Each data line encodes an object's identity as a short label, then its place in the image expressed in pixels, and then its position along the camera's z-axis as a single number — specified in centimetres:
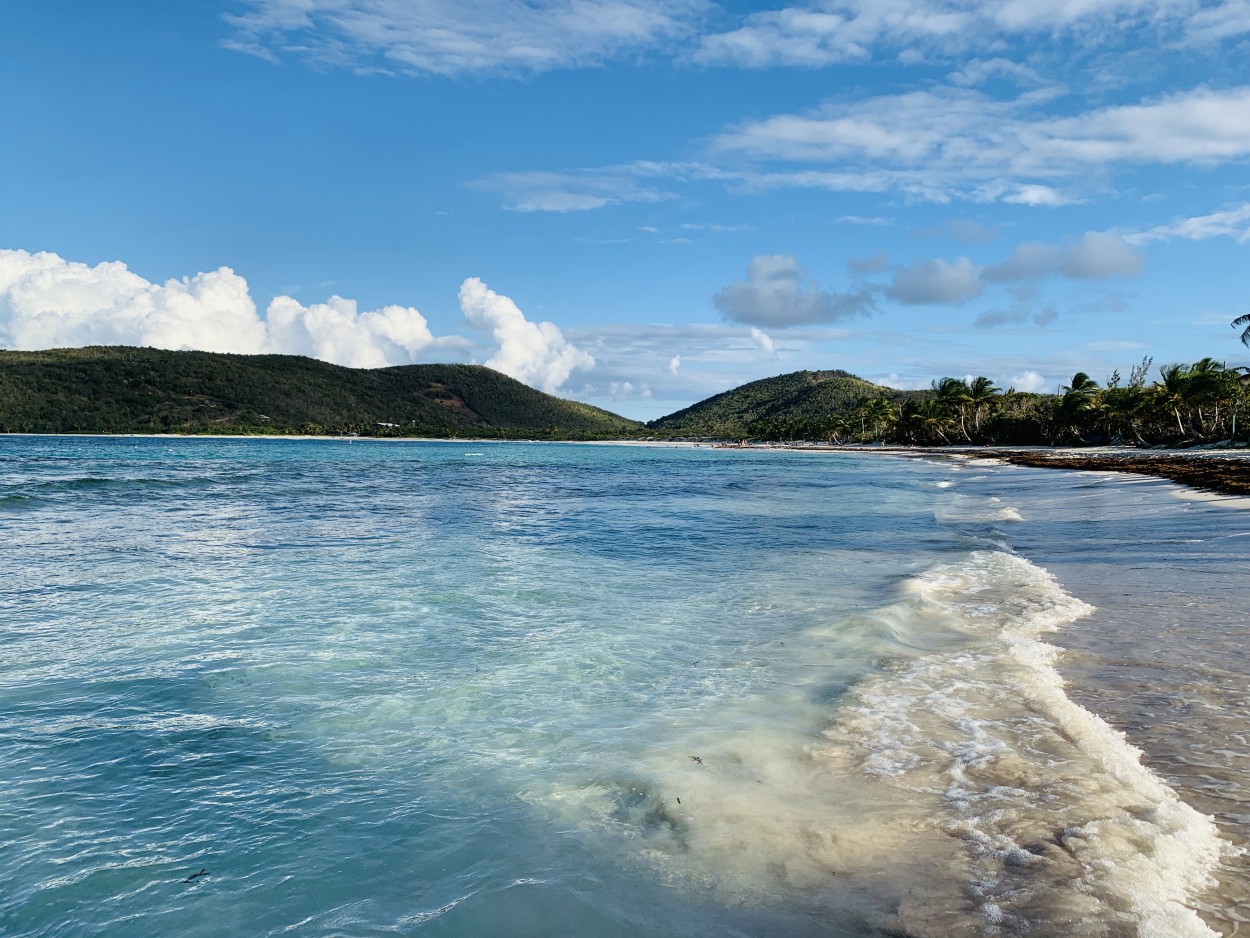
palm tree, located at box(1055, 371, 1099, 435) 9106
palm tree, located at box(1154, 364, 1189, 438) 6900
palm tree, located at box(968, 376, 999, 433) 11294
